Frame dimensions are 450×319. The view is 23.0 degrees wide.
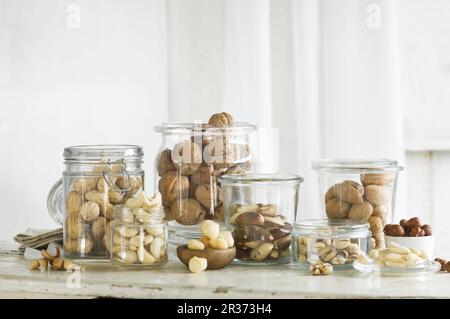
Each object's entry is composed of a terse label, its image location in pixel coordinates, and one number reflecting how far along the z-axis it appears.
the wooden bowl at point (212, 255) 1.17
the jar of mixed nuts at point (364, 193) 1.22
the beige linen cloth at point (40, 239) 1.31
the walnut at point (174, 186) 1.27
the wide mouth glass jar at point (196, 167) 1.27
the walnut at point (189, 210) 1.27
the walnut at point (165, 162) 1.28
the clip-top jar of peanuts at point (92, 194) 1.23
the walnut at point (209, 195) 1.27
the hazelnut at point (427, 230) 1.22
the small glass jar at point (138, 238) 1.19
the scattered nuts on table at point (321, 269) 1.15
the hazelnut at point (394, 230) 1.21
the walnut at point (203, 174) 1.26
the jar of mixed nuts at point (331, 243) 1.17
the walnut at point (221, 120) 1.29
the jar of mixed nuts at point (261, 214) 1.20
